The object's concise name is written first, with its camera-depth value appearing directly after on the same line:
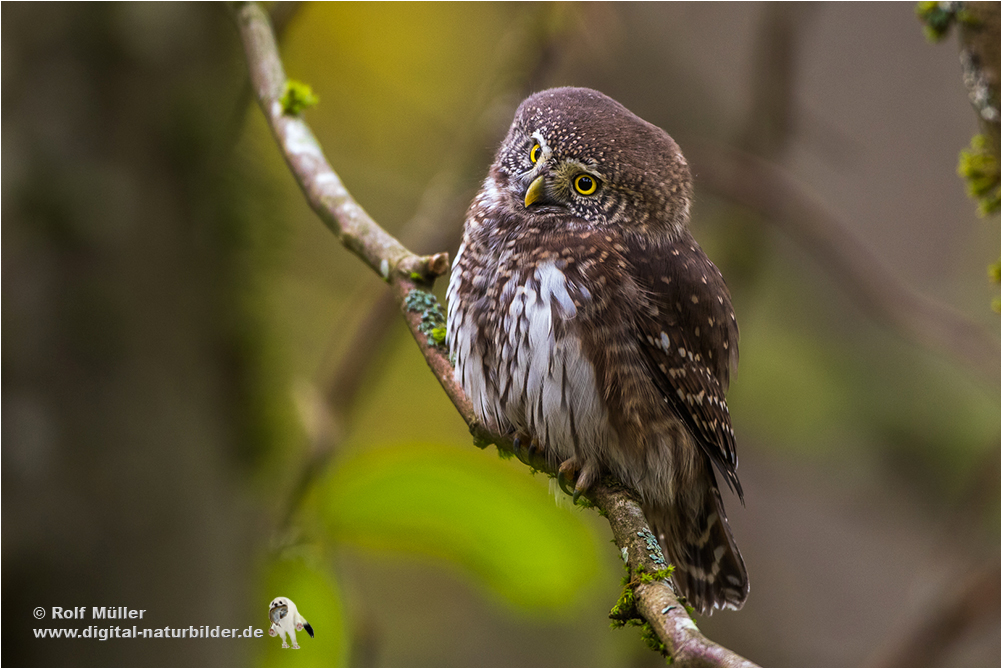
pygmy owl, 5.48
